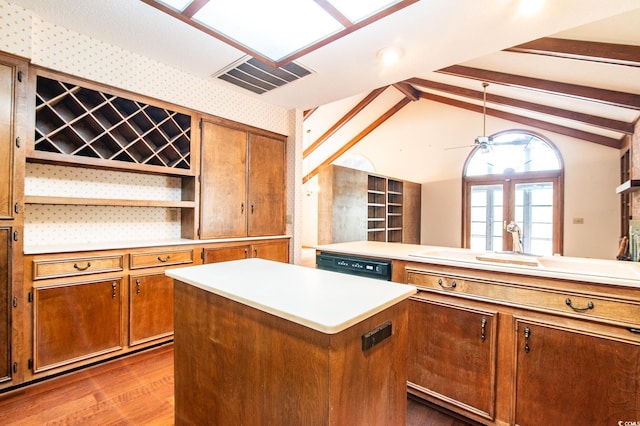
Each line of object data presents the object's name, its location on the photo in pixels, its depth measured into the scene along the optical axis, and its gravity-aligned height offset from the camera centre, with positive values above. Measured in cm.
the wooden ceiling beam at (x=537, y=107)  430 +186
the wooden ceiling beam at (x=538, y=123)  541 +191
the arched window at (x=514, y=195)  609 +43
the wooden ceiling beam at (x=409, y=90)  658 +296
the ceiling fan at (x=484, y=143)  458 +114
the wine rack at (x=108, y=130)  231 +73
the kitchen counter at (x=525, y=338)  132 -66
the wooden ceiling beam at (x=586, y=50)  265 +161
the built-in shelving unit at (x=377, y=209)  644 +8
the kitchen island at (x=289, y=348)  91 -51
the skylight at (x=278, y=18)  192 +138
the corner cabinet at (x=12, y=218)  192 -7
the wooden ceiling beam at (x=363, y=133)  797 +245
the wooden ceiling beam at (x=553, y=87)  348 +173
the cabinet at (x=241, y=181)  312 +35
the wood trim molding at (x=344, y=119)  685 +252
